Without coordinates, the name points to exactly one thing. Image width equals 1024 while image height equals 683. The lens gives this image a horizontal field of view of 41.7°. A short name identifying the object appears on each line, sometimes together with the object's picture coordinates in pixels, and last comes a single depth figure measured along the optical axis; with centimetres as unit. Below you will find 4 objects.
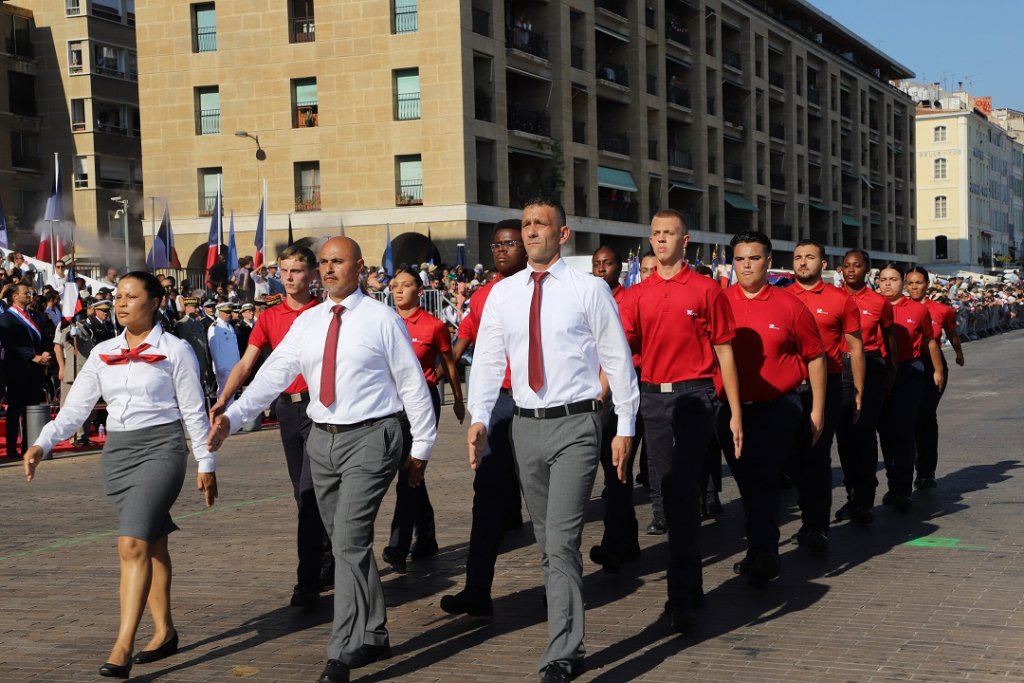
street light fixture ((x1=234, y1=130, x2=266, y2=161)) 4303
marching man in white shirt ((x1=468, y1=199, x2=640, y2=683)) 576
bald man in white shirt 585
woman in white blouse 606
